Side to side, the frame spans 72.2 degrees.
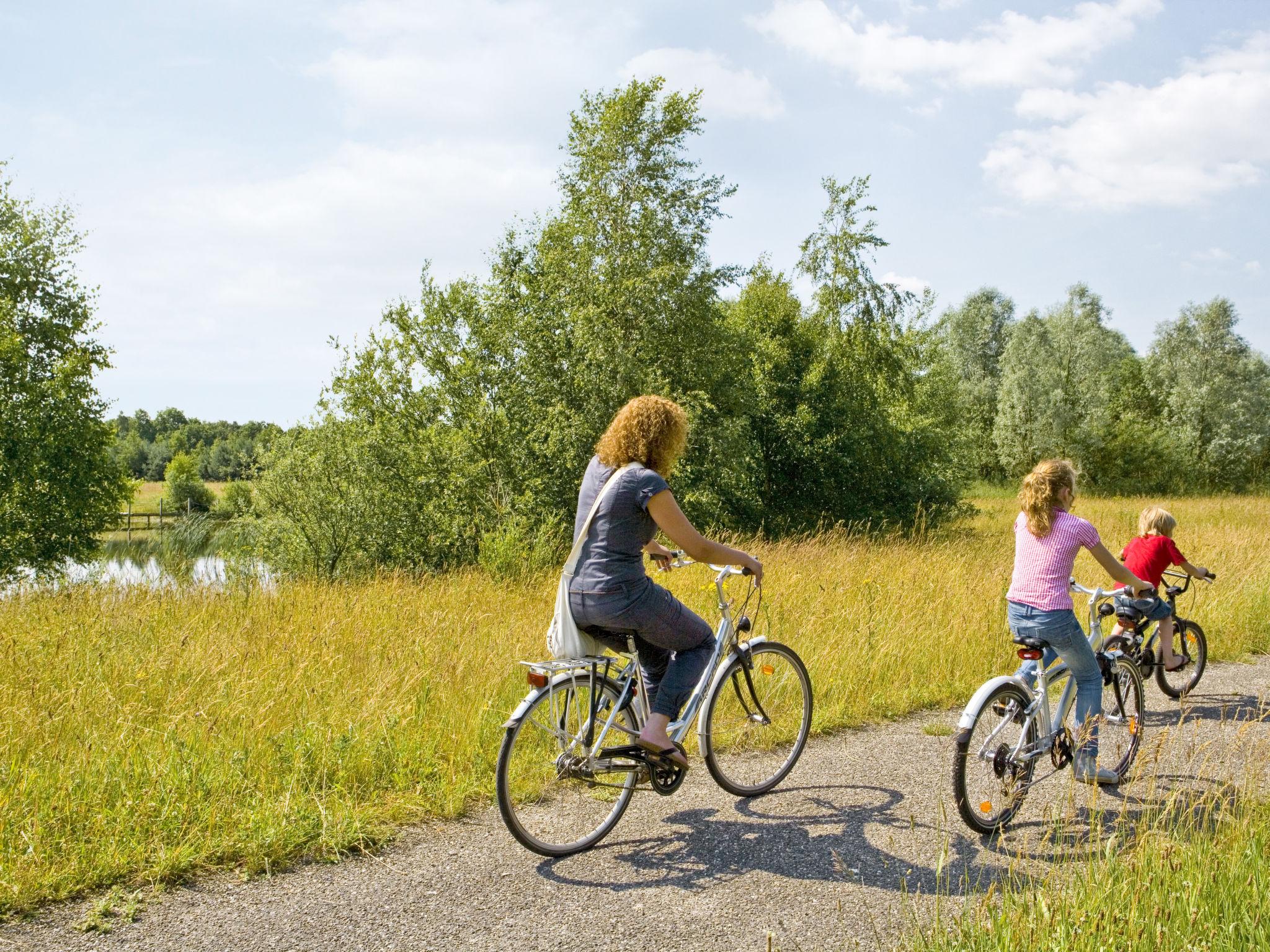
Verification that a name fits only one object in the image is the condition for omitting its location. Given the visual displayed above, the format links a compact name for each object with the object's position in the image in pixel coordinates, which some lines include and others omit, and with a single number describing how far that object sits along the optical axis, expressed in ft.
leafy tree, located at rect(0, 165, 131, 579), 76.23
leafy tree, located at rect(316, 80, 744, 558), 61.82
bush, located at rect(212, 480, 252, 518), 76.69
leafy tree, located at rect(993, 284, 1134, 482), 152.46
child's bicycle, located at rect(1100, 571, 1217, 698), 19.95
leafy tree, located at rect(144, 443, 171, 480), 372.58
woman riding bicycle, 13.16
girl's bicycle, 13.74
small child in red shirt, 22.30
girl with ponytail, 14.83
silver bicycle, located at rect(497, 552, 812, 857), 13.35
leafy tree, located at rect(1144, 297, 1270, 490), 159.84
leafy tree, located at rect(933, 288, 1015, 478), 158.71
